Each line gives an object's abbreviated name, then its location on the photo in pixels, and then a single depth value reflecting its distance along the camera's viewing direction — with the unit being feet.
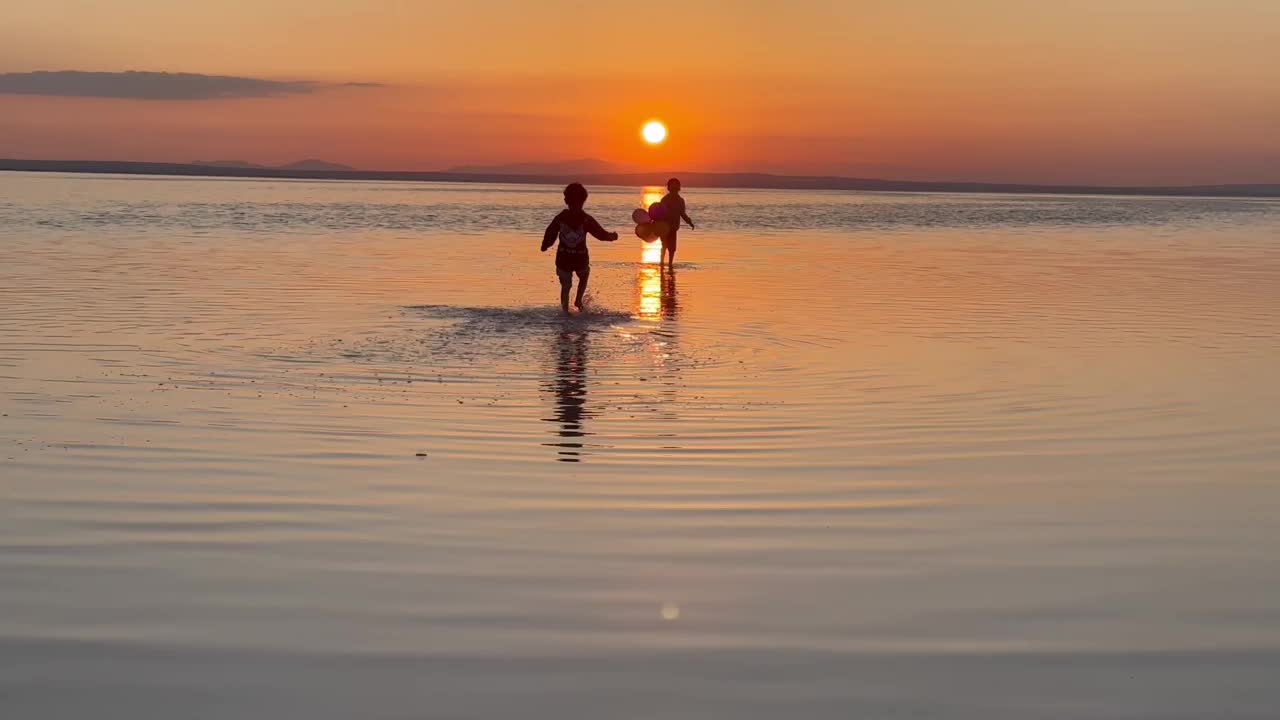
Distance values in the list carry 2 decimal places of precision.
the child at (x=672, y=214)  93.90
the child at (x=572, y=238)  61.36
